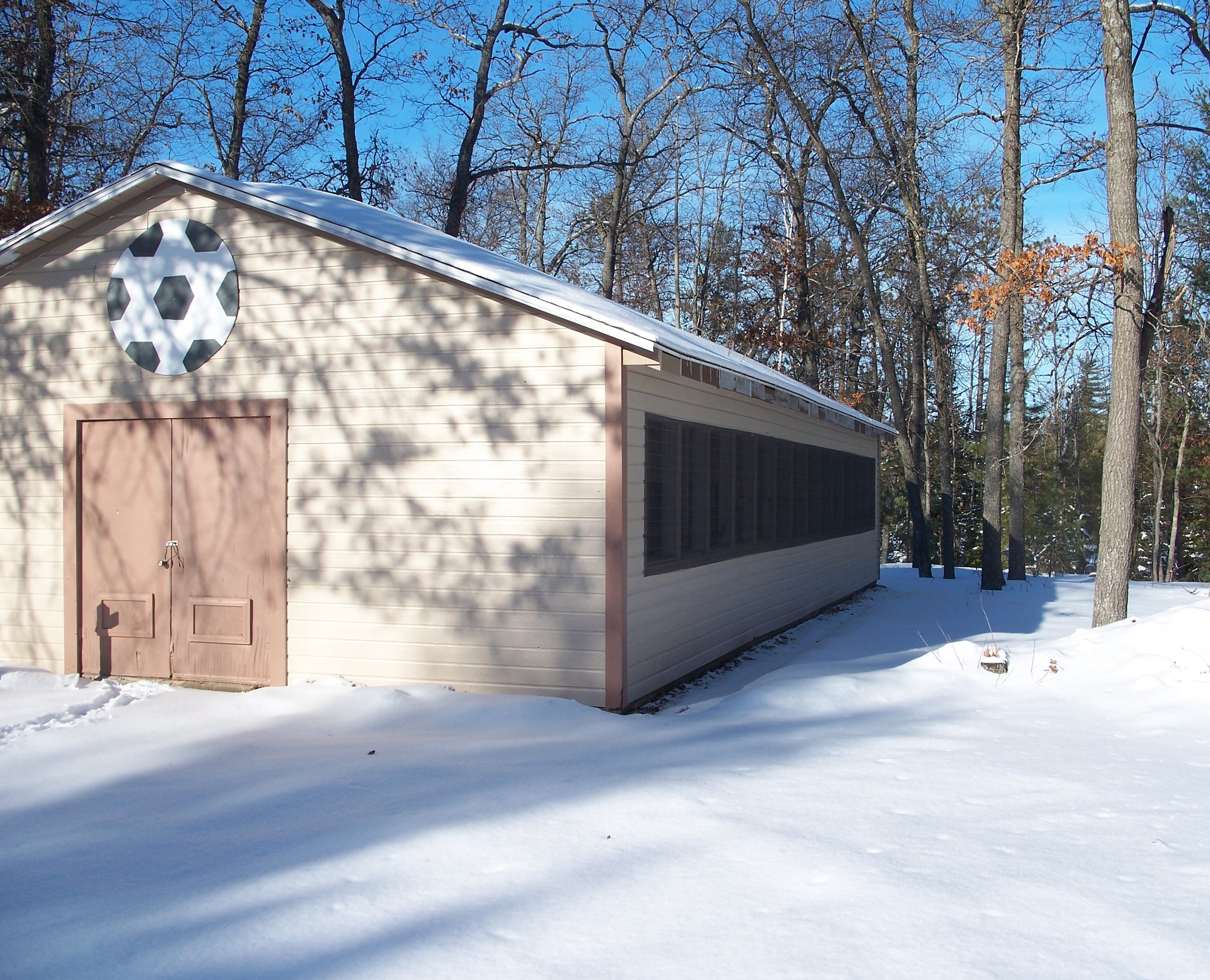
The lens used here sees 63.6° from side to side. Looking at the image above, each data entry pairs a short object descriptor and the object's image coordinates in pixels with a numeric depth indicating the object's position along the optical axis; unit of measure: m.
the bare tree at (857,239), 20.19
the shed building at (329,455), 7.02
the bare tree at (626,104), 22.28
